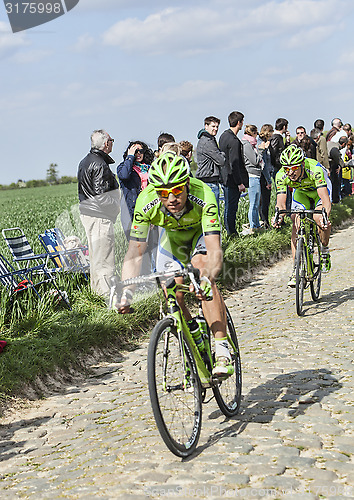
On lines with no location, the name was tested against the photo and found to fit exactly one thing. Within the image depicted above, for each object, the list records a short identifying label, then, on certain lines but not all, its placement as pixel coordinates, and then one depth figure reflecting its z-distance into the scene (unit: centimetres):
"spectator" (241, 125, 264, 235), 1638
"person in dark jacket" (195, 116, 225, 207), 1345
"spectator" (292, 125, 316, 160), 1656
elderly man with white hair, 1001
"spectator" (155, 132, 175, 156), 1180
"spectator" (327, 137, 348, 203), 2297
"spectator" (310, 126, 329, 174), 2084
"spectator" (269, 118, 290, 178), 1748
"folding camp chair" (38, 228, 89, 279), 1144
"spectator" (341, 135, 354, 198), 2508
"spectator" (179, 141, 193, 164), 1246
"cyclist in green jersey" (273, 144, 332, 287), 1030
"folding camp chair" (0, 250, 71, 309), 984
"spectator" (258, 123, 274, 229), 1755
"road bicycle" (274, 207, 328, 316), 1006
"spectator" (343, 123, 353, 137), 2455
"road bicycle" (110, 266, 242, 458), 489
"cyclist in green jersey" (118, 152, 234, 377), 529
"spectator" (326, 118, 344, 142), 2403
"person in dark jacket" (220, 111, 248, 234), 1469
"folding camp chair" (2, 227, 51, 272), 1135
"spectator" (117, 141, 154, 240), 1090
